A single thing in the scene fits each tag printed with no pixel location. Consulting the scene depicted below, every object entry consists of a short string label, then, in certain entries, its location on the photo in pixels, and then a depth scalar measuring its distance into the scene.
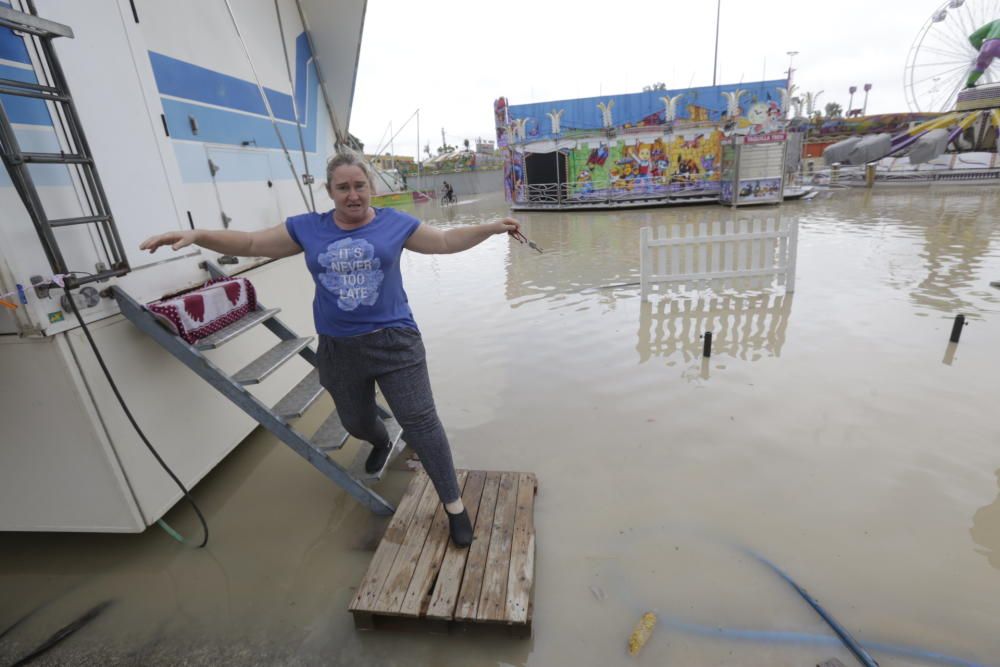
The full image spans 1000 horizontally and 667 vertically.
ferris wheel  28.23
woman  2.17
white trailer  2.28
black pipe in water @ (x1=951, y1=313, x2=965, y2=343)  4.68
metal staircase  2.62
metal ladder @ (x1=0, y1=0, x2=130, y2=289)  2.02
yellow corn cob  2.07
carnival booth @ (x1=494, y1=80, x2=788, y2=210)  19.23
